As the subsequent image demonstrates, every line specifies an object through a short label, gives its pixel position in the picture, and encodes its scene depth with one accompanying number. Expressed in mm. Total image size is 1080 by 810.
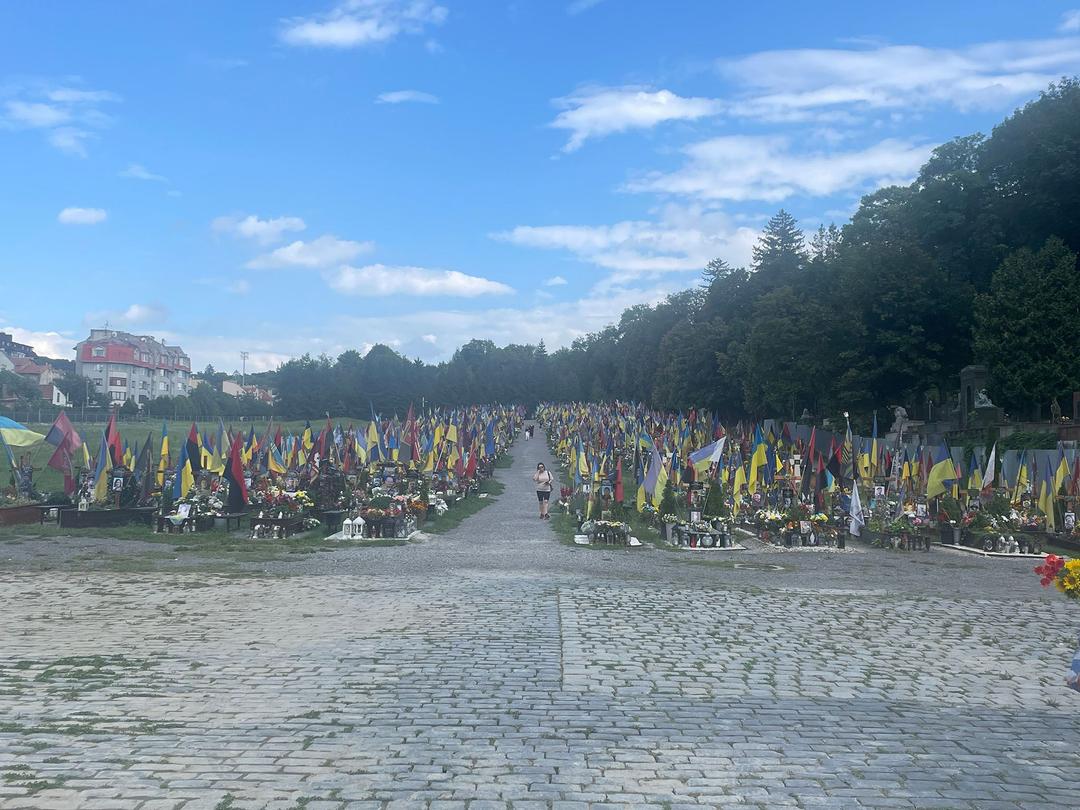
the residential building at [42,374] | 116950
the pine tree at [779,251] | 80500
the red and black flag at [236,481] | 24391
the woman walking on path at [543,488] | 28953
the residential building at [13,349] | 144838
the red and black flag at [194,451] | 27516
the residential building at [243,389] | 169325
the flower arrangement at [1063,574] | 7238
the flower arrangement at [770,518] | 23531
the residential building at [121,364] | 127125
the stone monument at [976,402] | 37094
